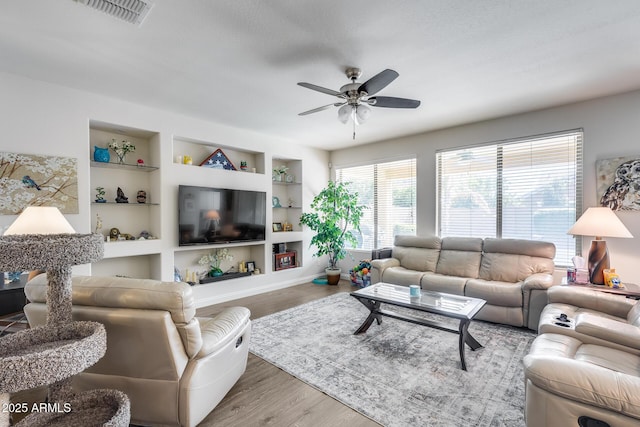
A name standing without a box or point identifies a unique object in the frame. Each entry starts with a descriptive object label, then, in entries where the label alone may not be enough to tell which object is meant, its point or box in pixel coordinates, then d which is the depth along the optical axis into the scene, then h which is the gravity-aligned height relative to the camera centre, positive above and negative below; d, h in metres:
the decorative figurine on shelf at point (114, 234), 3.66 -0.30
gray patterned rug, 1.99 -1.38
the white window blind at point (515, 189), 3.74 +0.28
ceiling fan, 2.58 +1.03
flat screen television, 4.09 -0.08
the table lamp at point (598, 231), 2.91 -0.23
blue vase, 3.50 +0.68
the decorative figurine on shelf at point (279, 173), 5.56 +0.72
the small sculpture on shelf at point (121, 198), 3.71 +0.16
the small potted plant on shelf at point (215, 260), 4.59 -0.81
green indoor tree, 5.41 -0.21
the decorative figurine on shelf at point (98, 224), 3.63 -0.17
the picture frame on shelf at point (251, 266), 5.04 -1.00
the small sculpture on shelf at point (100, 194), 3.61 +0.21
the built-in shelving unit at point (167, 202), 3.73 +0.11
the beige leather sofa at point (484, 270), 3.31 -0.85
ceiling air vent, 1.85 +1.33
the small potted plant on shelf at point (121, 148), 3.74 +0.81
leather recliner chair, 1.58 -0.77
